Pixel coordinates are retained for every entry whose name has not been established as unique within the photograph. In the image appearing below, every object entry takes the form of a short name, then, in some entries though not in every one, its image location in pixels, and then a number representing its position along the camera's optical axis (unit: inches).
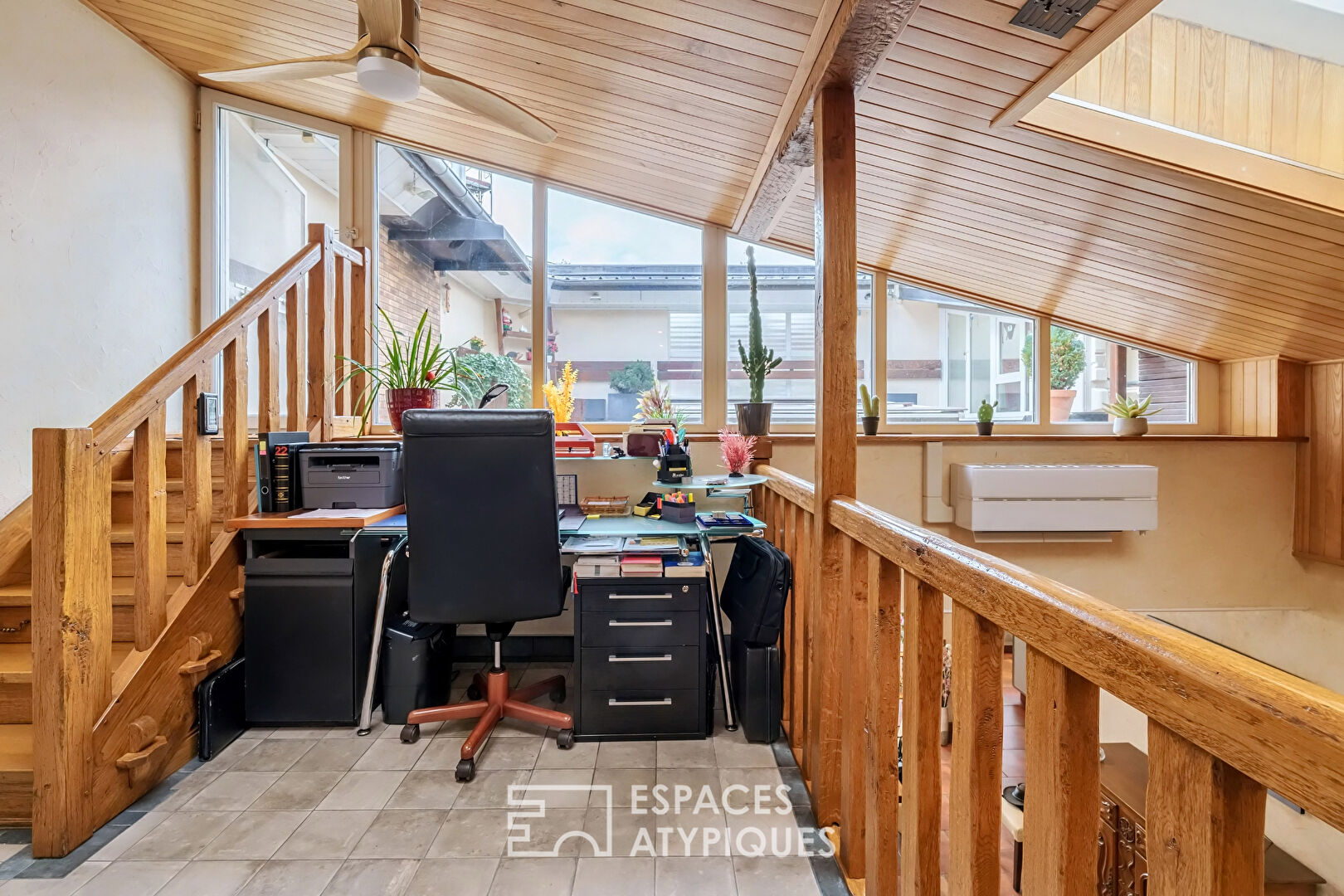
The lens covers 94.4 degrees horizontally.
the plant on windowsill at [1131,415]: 145.3
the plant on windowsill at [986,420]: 146.6
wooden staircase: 71.1
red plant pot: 118.5
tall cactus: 122.3
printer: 102.9
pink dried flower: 114.7
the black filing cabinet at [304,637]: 93.1
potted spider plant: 119.0
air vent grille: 65.2
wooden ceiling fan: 78.0
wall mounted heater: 136.7
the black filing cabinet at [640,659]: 91.0
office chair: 82.6
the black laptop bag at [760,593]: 87.4
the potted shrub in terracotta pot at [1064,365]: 152.9
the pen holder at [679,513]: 109.3
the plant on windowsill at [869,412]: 143.3
